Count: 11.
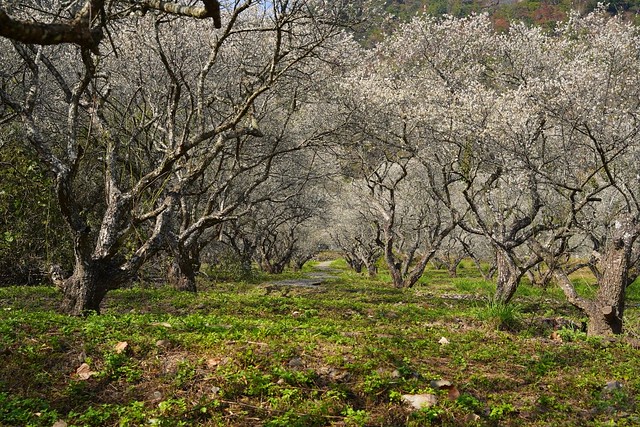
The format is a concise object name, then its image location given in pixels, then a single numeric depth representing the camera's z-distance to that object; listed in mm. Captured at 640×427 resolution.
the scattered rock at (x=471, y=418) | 4707
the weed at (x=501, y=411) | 4883
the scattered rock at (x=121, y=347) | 5809
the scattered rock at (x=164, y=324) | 7130
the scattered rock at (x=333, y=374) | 5418
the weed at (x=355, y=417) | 4469
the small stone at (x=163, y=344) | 6062
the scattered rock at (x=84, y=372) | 5297
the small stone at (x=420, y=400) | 4890
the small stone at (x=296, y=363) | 5613
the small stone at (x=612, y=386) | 5781
